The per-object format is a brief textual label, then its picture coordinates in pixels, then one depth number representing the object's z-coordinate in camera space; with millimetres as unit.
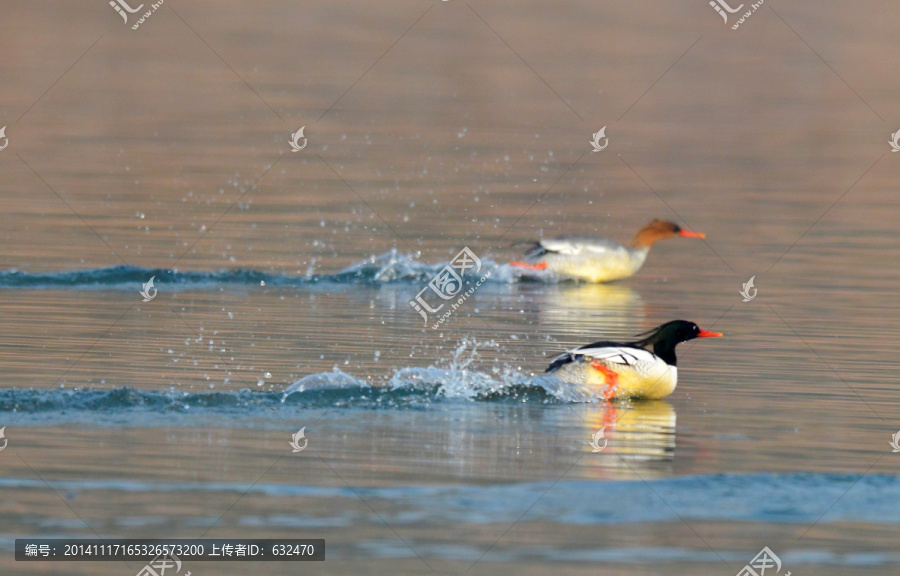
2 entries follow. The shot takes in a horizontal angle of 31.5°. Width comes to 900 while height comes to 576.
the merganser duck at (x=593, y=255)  16828
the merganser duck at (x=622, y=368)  11516
